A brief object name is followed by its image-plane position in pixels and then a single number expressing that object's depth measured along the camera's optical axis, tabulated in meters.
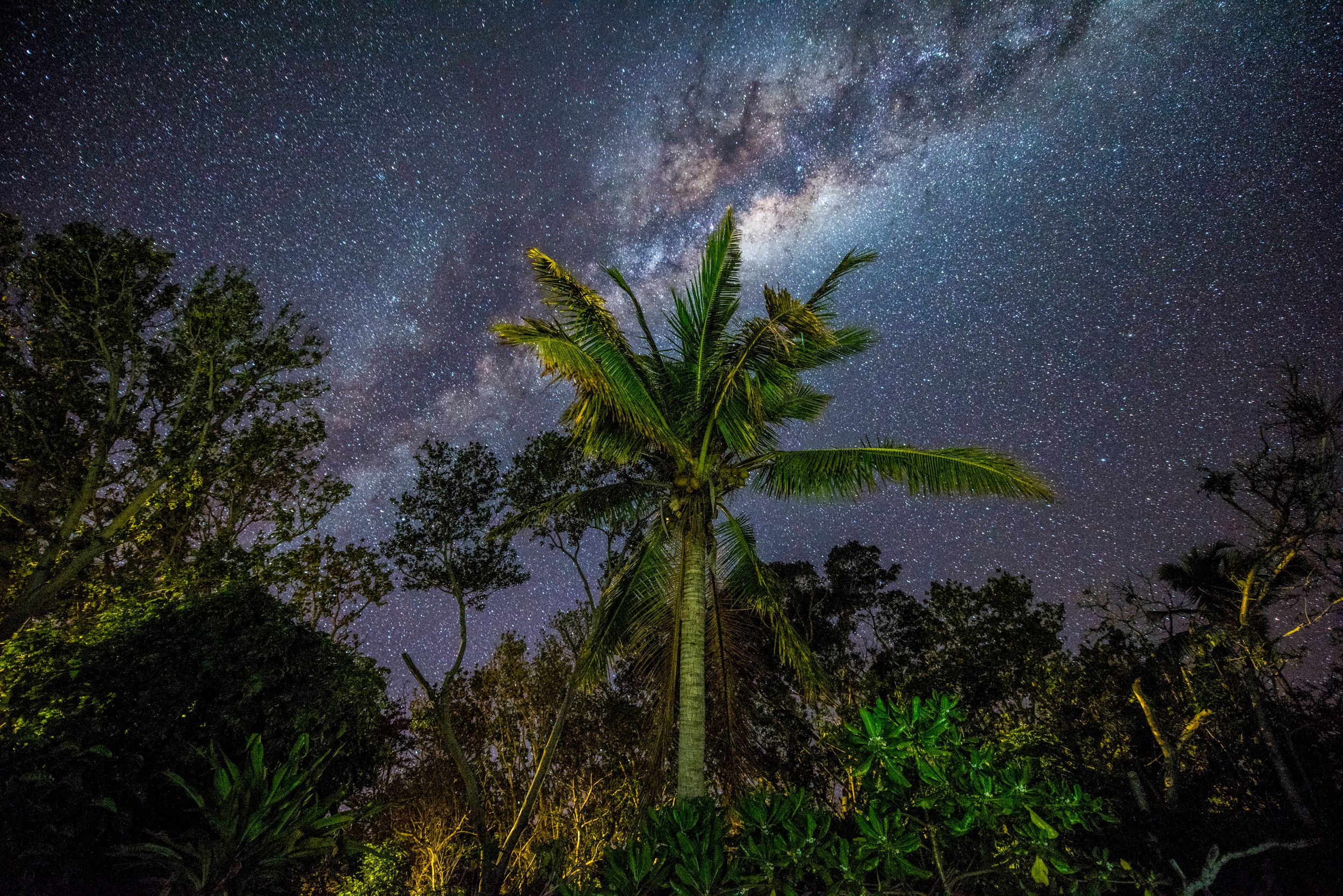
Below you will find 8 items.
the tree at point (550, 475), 13.86
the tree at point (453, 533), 14.04
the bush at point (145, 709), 4.69
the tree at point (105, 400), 8.95
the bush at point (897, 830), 2.59
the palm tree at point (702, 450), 6.65
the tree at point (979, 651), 14.07
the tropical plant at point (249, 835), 4.71
